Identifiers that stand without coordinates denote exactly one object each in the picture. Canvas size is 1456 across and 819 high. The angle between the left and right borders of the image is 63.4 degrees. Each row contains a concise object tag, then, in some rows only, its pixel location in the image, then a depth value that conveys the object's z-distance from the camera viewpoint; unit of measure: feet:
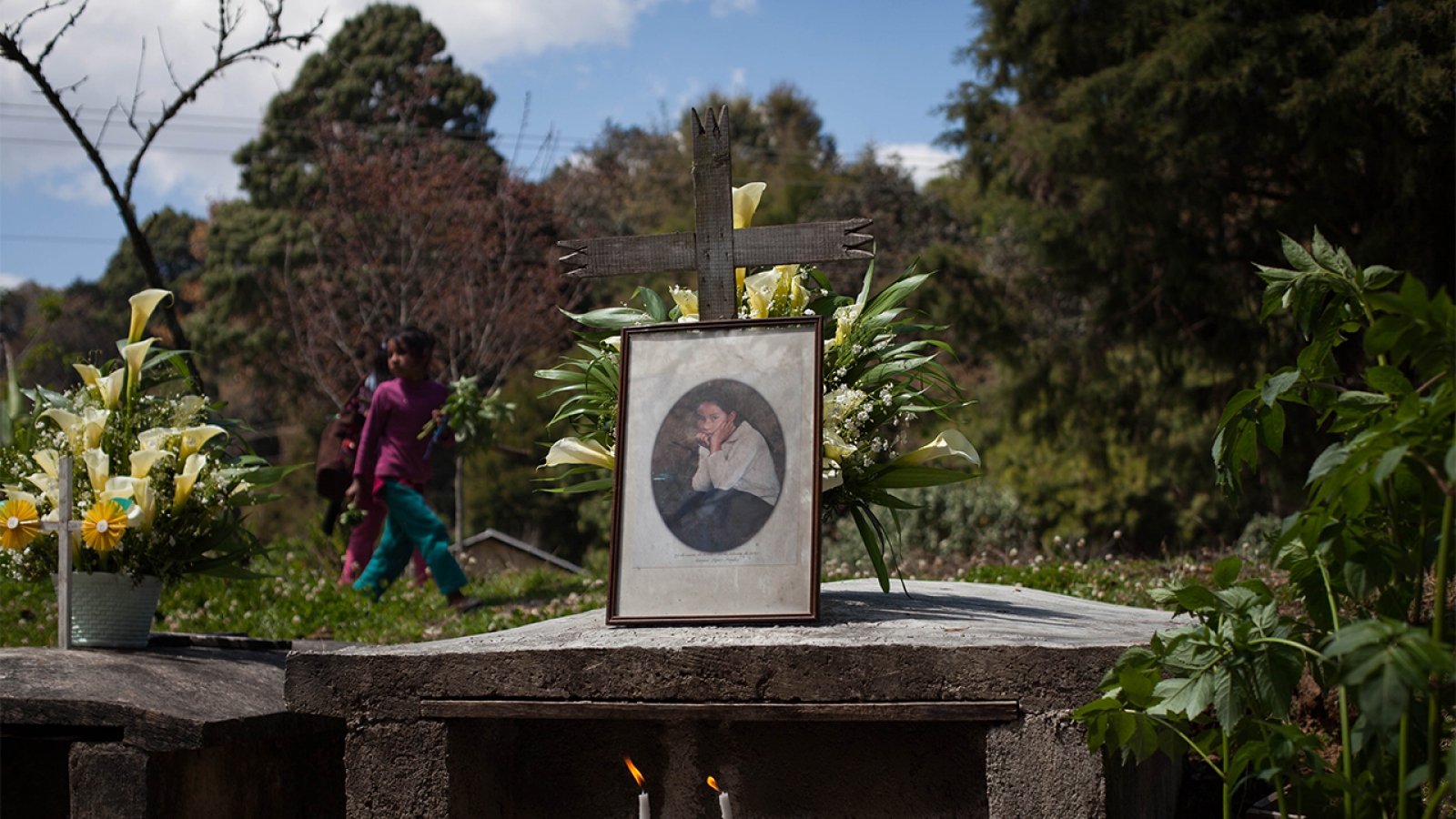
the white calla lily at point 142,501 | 12.00
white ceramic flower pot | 12.09
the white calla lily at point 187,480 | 12.34
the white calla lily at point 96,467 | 12.15
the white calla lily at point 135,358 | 12.91
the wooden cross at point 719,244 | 10.59
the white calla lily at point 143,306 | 12.92
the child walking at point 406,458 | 22.29
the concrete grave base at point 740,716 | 7.90
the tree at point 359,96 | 78.69
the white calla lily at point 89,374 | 13.03
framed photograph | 9.28
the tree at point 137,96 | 21.75
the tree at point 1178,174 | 30.09
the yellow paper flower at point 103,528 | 11.72
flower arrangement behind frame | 10.39
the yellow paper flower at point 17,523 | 11.88
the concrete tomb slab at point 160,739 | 9.65
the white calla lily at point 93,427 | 12.43
